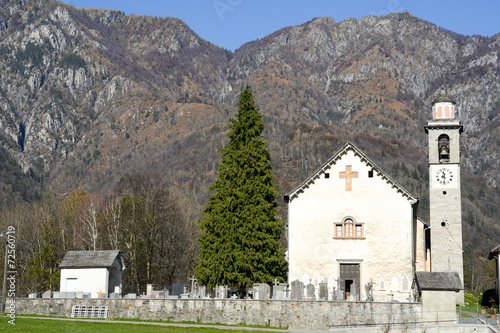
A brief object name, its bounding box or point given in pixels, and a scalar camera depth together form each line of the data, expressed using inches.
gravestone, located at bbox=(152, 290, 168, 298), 1783.1
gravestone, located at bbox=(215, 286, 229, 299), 1752.0
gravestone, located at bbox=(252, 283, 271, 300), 1688.0
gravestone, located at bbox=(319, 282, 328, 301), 1736.0
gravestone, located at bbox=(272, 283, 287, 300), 1707.1
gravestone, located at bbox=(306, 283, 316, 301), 1710.9
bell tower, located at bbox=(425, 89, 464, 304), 2119.8
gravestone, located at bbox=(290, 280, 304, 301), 1679.0
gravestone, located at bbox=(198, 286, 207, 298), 1818.4
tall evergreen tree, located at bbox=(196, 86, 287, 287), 1867.4
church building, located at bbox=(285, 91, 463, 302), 1975.9
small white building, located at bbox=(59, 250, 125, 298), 2004.2
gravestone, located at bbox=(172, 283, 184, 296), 1941.4
